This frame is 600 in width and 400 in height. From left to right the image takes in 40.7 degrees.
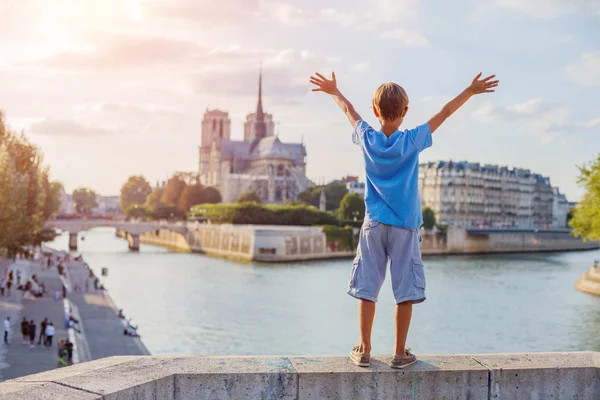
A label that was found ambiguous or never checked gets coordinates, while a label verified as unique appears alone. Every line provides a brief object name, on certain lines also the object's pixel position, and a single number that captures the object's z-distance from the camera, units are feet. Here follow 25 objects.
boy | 14.48
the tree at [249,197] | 345.72
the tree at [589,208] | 120.26
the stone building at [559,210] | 458.91
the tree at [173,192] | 372.99
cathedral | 397.60
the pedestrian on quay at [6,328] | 66.02
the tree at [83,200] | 581.12
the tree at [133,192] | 466.70
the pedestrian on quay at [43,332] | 66.23
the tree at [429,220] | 286.05
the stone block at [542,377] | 13.84
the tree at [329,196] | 352.28
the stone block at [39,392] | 10.62
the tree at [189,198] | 353.31
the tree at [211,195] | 359.31
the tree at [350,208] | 277.23
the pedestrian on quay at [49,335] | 64.69
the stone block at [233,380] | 12.71
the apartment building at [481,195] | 356.79
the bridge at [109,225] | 261.03
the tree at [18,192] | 82.64
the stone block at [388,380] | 13.21
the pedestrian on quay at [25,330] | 65.91
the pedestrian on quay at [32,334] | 64.50
